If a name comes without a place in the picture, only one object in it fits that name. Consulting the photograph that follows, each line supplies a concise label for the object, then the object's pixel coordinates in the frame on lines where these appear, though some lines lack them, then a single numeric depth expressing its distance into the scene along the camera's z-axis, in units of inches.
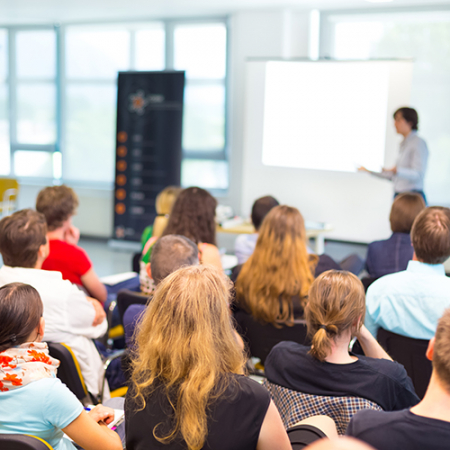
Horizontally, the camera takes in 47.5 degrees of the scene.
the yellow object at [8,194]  268.7
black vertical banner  243.9
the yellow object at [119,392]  87.6
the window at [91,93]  257.4
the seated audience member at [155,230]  100.5
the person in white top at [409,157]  174.6
